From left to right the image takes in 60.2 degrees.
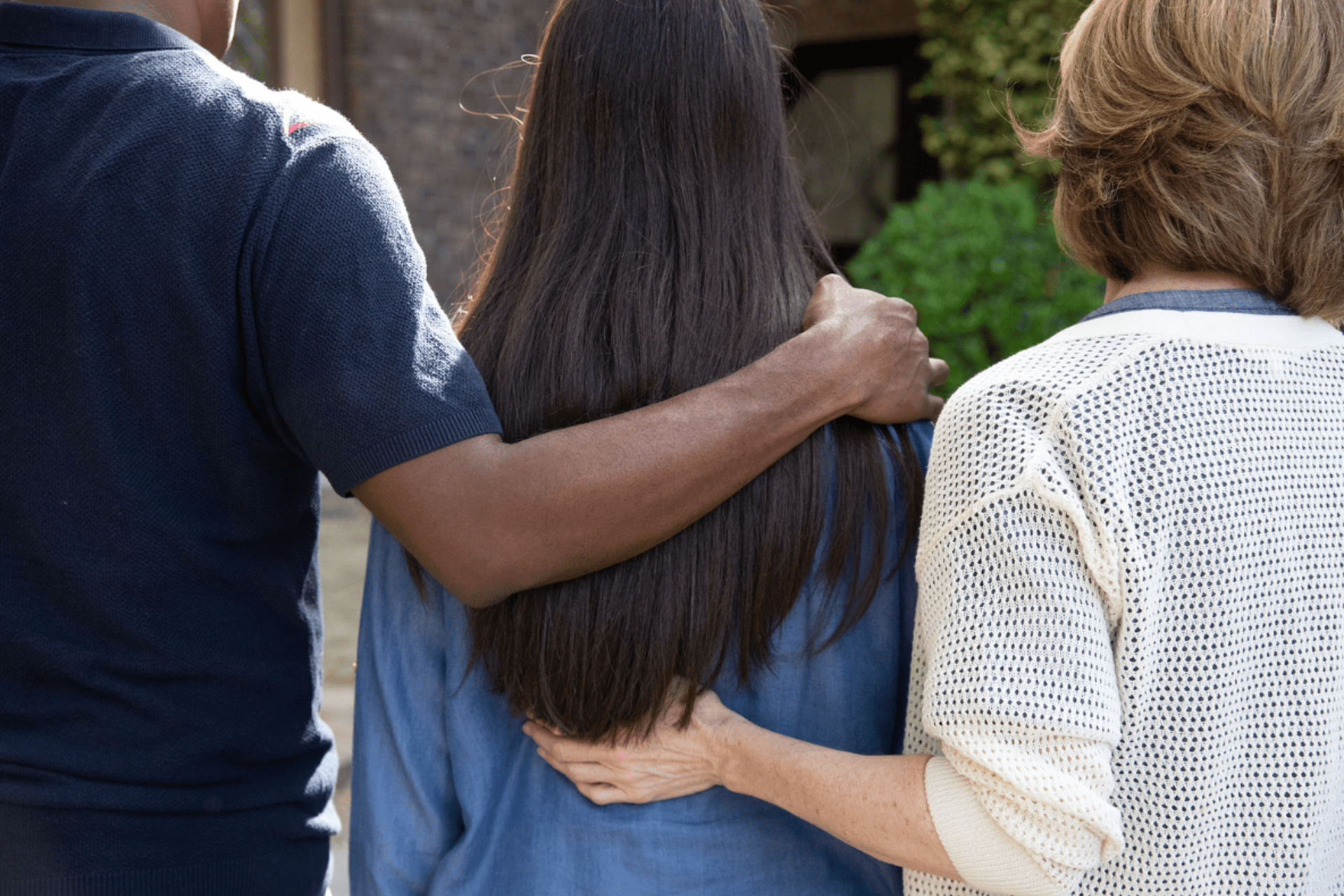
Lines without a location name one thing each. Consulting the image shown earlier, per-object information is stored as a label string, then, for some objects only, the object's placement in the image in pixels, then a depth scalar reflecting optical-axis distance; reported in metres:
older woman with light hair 1.11
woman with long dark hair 1.38
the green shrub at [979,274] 4.81
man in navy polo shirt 1.19
